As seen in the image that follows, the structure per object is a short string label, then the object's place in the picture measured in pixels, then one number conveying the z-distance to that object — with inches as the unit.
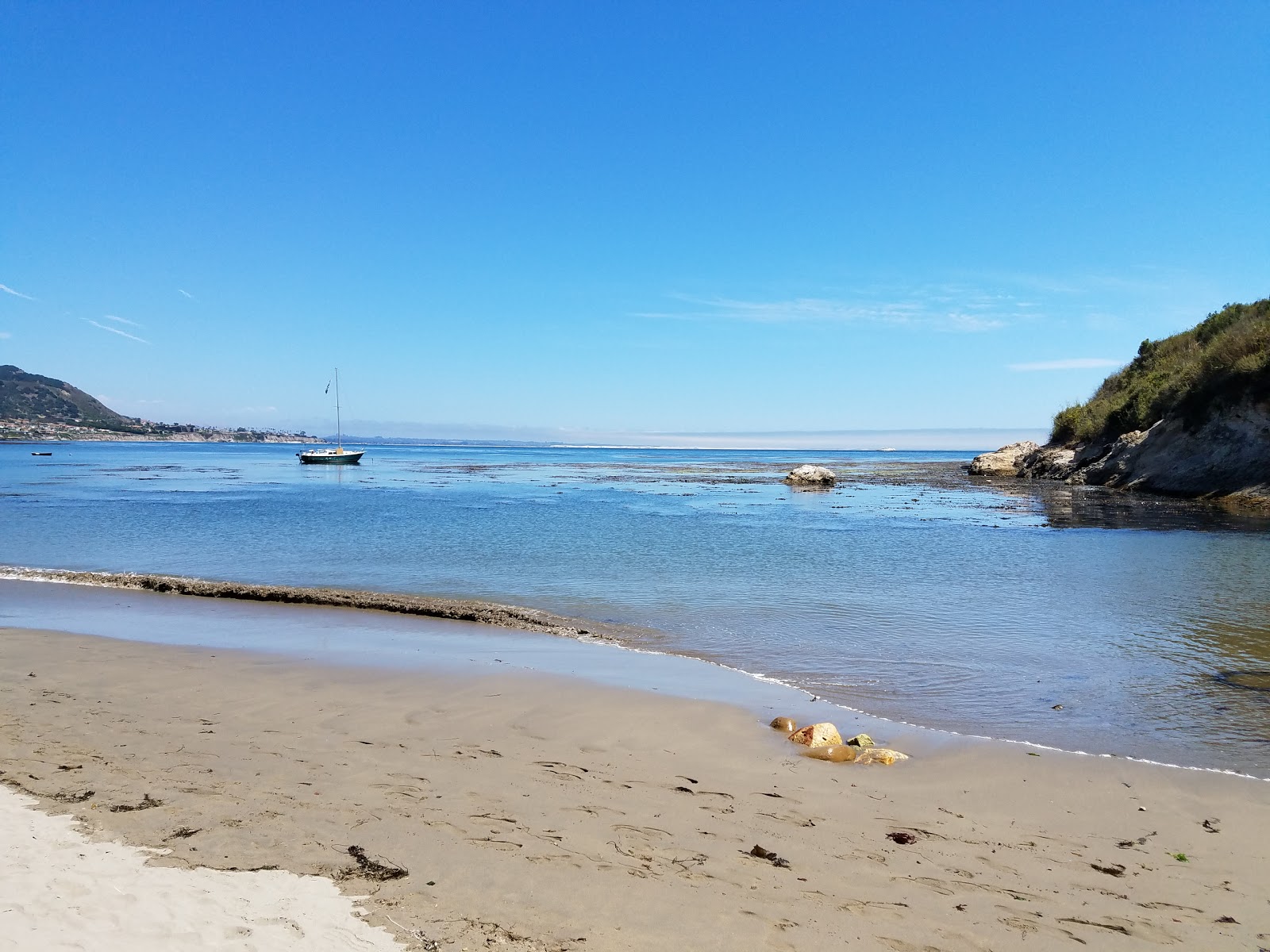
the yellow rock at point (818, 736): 272.9
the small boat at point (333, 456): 3149.6
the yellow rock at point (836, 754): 262.2
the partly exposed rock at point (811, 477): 2112.5
